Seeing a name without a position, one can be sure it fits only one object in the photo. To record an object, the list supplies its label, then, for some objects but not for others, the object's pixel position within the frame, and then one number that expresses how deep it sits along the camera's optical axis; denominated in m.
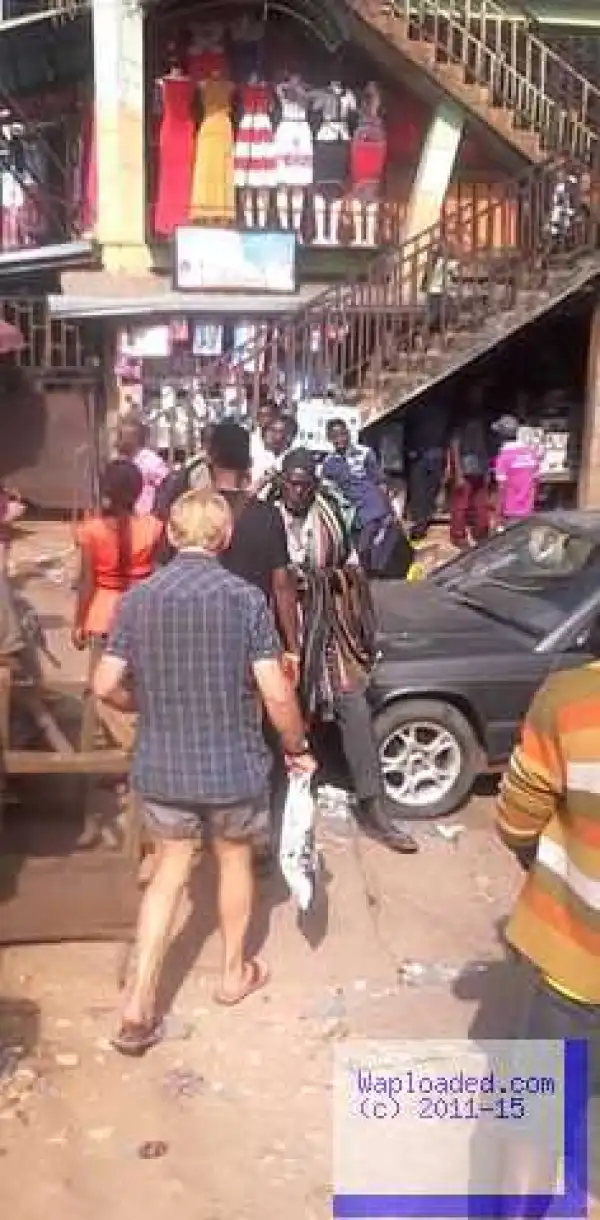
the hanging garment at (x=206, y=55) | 15.02
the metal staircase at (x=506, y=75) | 14.84
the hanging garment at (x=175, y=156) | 14.89
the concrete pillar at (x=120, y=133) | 14.46
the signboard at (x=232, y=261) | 14.62
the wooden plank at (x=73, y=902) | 4.96
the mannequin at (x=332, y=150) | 15.08
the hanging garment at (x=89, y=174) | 15.41
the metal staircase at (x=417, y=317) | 13.20
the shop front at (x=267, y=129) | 14.88
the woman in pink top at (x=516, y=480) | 12.49
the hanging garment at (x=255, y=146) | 14.90
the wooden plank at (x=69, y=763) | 5.07
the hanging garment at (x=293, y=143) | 14.86
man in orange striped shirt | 2.89
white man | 4.20
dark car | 6.47
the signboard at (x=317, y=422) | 11.04
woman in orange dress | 6.02
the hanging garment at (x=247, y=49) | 15.26
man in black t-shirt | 5.42
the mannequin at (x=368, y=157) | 15.14
